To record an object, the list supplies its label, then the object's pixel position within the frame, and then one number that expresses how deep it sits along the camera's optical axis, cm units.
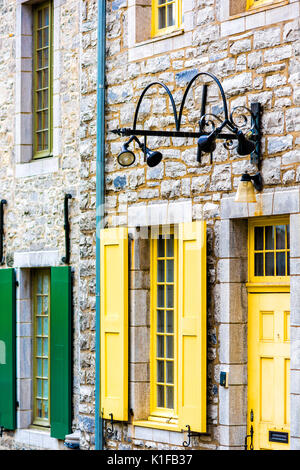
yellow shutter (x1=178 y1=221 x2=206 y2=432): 1368
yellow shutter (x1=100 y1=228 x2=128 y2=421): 1496
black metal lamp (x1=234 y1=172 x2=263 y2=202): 1290
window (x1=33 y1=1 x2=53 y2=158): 1808
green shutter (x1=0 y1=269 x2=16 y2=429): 1818
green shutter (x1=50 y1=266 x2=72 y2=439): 1682
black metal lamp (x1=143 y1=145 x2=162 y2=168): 1377
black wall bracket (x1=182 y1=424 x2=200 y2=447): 1380
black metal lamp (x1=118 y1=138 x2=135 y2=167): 1384
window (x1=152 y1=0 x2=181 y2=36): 1493
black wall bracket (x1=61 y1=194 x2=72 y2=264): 1713
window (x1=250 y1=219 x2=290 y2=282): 1319
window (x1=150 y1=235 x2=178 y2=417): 1473
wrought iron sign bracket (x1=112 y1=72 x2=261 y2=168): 1281
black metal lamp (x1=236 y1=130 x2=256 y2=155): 1275
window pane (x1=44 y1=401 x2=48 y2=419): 1795
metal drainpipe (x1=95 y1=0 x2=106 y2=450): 1556
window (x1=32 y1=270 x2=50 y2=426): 1794
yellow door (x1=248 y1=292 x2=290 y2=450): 1311
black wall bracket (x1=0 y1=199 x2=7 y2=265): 1870
